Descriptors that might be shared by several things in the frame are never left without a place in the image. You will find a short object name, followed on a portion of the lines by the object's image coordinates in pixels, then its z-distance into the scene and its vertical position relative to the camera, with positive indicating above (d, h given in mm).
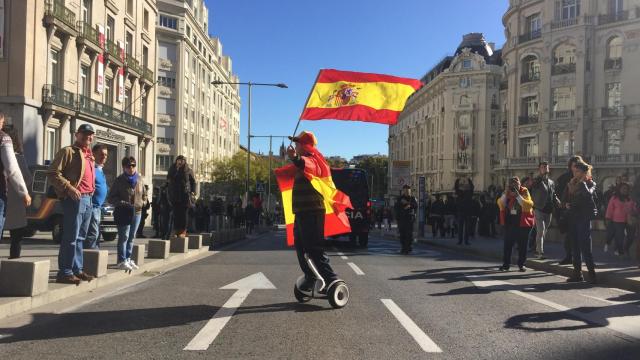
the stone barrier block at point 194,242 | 14031 -1449
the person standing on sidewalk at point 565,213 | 9914 -435
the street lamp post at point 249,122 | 36919 +4844
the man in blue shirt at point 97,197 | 8562 -221
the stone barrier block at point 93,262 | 8031 -1146
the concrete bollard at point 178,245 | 12609 -1377
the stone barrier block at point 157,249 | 11188 -1311
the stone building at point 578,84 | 43469 +8980
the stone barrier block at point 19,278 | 6301 -1093
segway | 6469 -1209
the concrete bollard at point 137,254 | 9961 -1279
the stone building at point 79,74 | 25484 +6017
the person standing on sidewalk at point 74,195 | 7012 -166
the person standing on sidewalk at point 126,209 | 9203 -428
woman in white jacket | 6031 +75
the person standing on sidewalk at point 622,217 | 12930 -572
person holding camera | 10656 -544
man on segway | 6496 -428
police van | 17016 -328
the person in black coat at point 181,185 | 12352 -27
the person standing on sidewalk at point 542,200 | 12117 -185
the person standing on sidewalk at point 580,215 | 9195 -392
